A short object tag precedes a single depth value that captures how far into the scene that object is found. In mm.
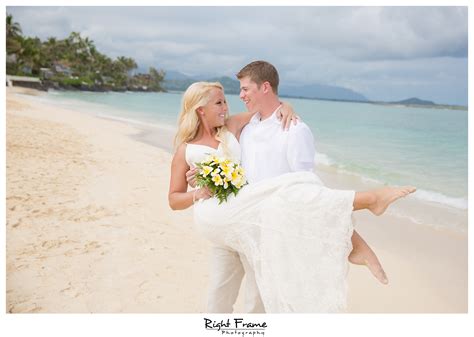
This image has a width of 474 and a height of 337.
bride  2488
